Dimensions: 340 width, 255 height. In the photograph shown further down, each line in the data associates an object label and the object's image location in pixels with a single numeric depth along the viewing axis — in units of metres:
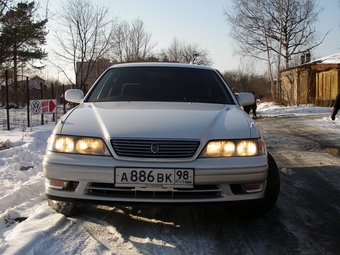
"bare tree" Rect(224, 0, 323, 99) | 30.80
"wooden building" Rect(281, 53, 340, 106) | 24.98
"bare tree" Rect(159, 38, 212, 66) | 39.19
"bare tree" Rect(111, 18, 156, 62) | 33.34
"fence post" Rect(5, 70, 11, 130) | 10.06
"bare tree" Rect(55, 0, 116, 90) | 17.31
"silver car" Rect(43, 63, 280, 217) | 2.70
